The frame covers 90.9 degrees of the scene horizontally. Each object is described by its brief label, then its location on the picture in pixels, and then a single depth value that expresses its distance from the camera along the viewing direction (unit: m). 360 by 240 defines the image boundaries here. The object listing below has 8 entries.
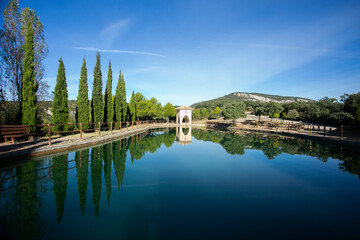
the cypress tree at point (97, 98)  14.78
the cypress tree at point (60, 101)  11.34
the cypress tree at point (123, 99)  20.36
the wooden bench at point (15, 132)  7.09
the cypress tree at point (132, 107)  26.02
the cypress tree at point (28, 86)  8.97
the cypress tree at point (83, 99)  13.51
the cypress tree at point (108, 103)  16.53
